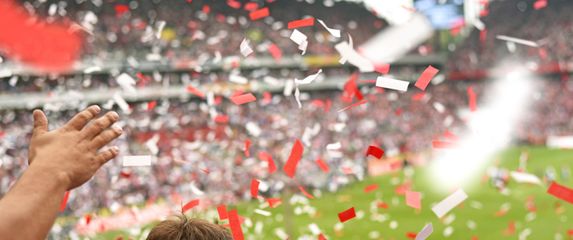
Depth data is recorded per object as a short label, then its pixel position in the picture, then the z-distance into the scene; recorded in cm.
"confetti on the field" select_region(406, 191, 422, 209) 501
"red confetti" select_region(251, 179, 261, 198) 466
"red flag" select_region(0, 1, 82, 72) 2561
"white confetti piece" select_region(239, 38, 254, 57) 465
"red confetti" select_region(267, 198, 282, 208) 572
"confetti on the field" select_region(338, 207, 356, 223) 450
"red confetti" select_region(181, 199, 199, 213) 443
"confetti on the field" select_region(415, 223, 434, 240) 330
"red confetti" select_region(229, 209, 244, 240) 413
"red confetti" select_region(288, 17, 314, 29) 484
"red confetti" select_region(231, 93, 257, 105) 468
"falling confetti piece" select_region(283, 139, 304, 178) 491
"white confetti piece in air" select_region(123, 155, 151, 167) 312
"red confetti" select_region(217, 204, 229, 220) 427
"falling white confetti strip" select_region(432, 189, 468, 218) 383
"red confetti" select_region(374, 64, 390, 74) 456
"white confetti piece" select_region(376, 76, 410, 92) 396
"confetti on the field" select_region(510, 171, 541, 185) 2111
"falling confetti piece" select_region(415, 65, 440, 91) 429
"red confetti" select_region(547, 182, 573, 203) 412
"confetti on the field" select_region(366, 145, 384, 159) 431
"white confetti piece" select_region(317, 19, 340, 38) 463
